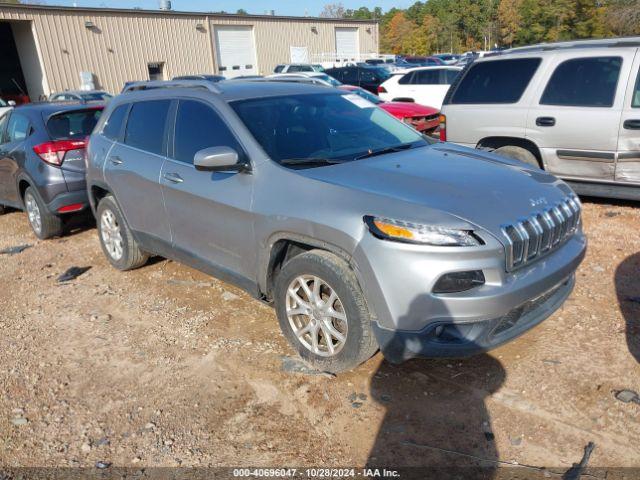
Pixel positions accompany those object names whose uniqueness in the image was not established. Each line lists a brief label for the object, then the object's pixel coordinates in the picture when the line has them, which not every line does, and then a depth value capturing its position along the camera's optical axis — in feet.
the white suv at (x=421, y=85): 46.30
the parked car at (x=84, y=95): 58.90
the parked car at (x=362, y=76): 73.72
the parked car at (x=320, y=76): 59.44
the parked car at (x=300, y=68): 92.02
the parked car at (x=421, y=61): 109.03
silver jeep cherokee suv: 9.19
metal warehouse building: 84.23
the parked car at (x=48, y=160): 20.58
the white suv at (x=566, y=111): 18.44
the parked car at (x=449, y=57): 129.24
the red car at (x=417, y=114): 35.88
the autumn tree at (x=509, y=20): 244.22
